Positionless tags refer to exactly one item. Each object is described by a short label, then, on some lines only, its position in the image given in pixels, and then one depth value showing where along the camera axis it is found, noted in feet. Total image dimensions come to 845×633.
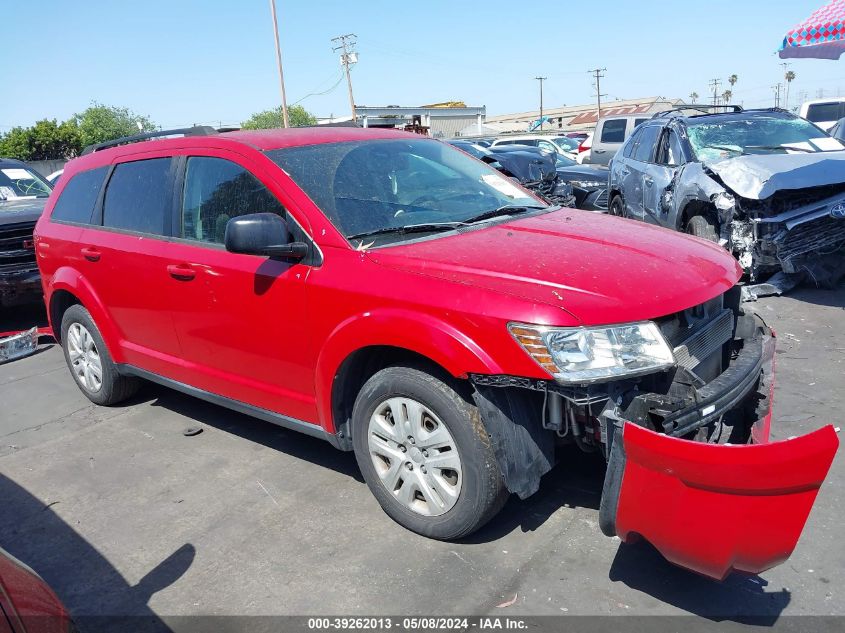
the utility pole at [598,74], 275.71
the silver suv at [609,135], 53.83
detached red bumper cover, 7.25
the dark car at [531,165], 30.62
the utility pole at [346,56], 176.14
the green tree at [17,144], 128.88
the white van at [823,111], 52.80
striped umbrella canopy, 23.06
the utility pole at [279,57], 117.60
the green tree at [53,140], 131.23
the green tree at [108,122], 200.85
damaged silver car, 21.12
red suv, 8.08
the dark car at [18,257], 24.32
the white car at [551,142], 80.45
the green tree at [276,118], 274.16
